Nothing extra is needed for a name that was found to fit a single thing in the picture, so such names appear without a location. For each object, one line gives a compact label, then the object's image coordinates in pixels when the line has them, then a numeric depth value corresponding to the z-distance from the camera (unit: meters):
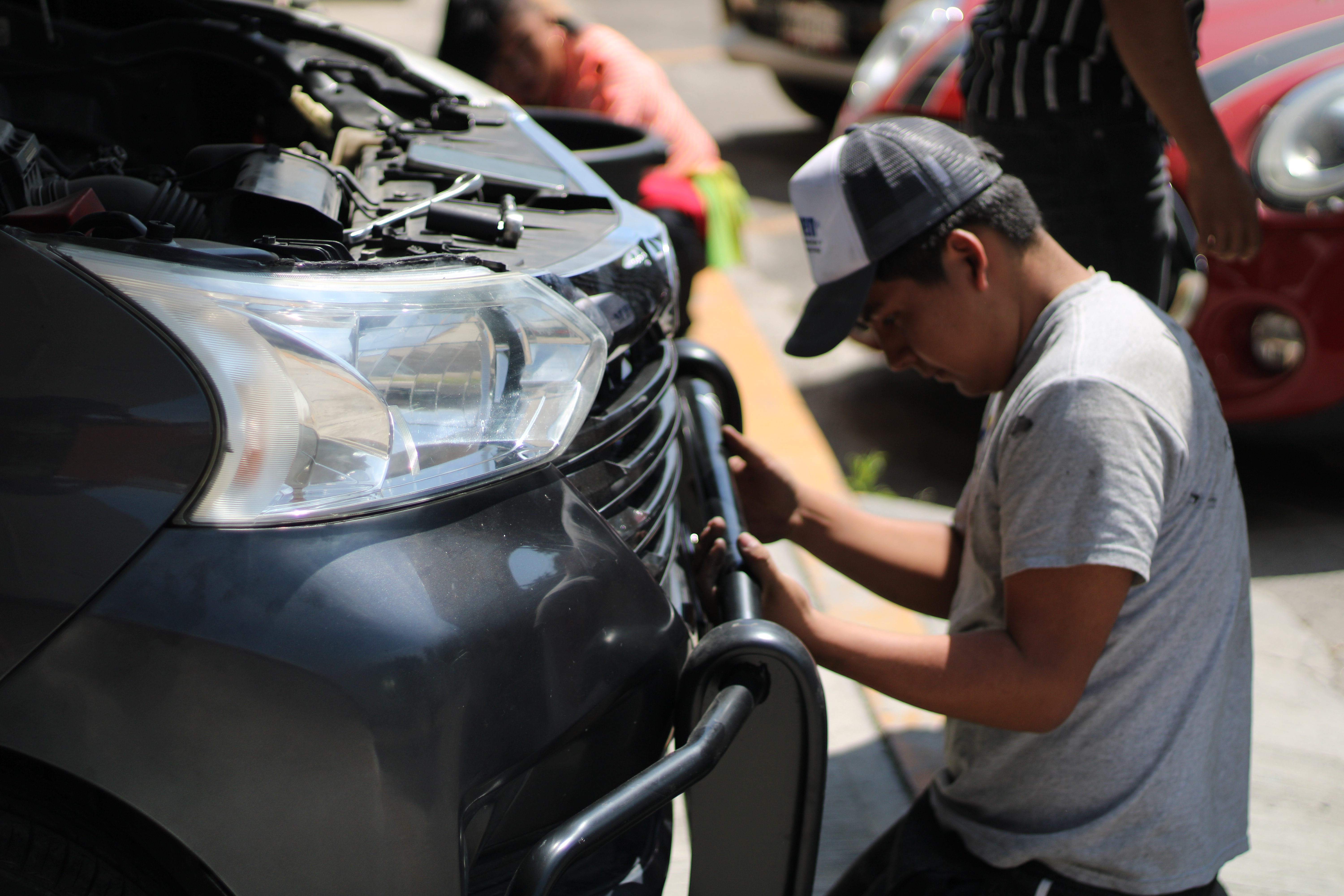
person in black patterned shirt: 2.39
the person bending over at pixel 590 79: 3.59
